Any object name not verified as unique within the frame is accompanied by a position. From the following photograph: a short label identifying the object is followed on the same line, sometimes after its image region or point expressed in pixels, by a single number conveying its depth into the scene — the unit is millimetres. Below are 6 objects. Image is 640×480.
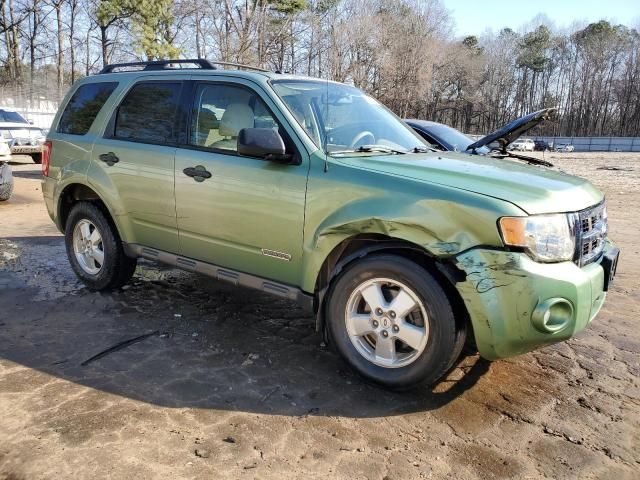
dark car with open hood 5250
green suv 2809
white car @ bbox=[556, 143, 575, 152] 55600
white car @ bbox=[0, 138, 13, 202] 9500
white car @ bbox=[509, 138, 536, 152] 52656
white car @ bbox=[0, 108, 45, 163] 15492
